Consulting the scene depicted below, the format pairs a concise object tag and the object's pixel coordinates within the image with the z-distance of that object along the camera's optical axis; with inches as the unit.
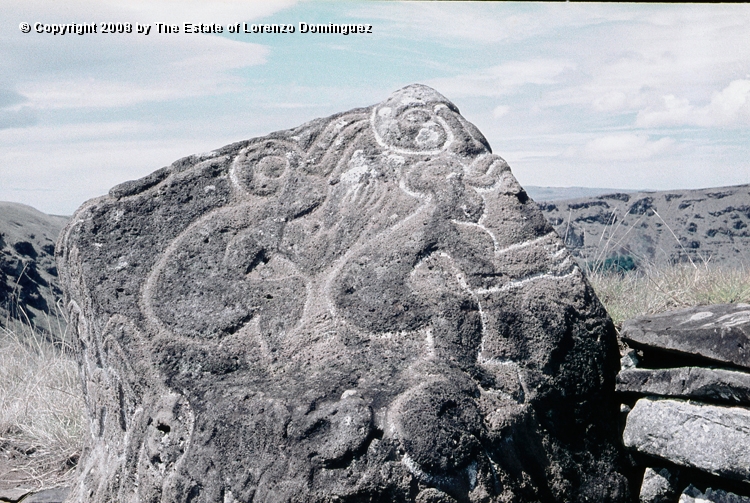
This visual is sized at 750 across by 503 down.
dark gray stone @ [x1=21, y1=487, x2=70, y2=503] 140.5
